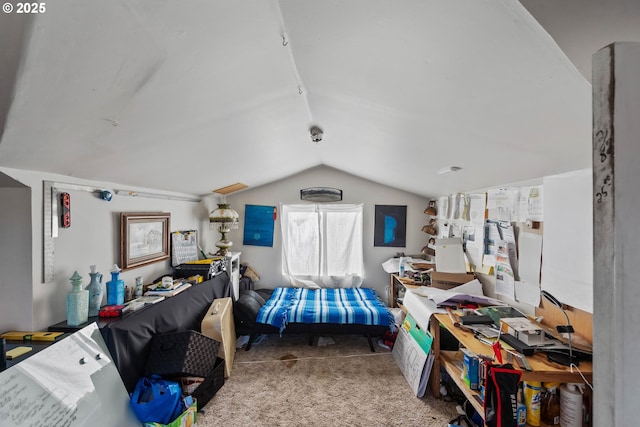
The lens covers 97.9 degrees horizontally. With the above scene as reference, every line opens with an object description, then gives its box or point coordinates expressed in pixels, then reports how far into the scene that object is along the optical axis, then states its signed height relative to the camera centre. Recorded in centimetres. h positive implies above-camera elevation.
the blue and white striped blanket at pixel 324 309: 291 -109
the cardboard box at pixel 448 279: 270 -65
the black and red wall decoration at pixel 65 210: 167 +2
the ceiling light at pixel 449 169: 219 +35
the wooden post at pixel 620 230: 44 -3
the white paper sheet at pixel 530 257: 190 -32
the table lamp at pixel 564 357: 139 -74
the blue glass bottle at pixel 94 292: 180 -52
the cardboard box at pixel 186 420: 160 -122
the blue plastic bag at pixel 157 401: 161 -111
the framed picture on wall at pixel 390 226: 416 -20
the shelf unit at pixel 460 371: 132 -78
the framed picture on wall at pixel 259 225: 425 -18
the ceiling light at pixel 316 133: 240 +69
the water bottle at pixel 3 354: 117 -59
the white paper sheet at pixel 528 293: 194 -58
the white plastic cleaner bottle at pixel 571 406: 131 -92
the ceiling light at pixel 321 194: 403 +27
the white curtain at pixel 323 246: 418 -50
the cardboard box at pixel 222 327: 239 -101
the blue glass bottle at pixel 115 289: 194 -53
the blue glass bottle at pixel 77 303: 163 -53
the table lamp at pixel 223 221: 349 -10
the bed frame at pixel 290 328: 290 -121
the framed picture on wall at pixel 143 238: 219 -22
